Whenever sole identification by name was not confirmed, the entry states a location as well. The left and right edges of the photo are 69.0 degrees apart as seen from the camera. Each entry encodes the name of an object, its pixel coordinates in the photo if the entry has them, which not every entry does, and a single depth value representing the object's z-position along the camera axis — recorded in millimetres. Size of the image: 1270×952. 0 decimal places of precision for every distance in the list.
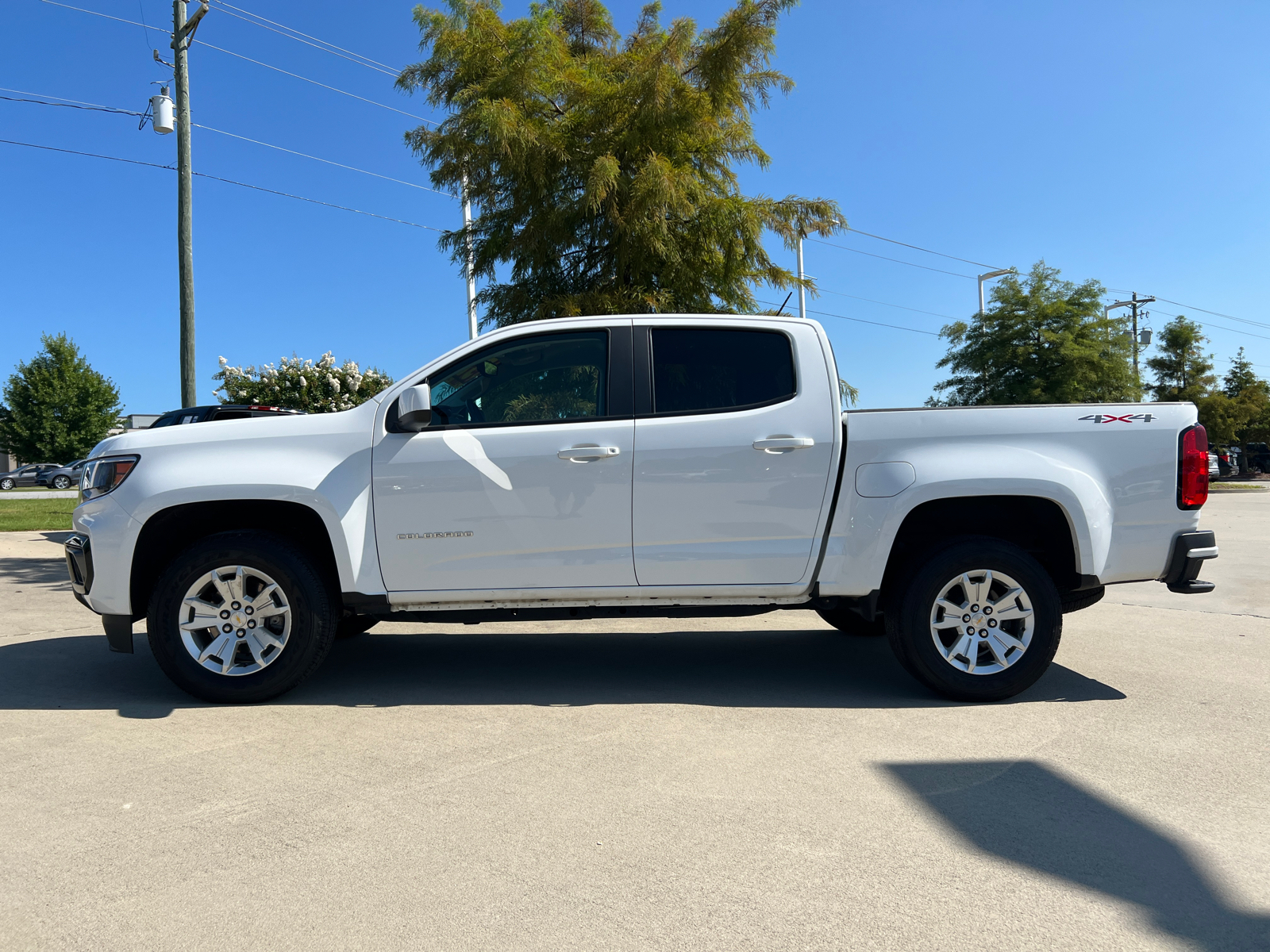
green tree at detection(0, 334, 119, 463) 47938
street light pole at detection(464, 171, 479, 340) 10711
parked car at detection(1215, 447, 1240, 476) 45281
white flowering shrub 23391
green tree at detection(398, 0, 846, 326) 9438
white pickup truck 4820
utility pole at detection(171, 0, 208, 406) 12906
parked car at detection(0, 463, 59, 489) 47219
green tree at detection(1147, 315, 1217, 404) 45119
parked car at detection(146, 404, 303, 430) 12203
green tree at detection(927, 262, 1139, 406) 27672
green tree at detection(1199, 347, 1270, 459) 41531
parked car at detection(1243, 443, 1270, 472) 57438
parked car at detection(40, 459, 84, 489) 44375
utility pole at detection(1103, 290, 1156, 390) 28981
